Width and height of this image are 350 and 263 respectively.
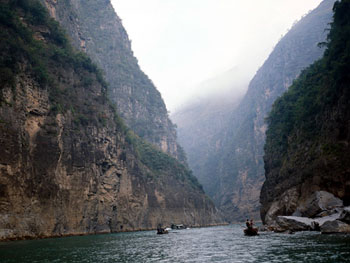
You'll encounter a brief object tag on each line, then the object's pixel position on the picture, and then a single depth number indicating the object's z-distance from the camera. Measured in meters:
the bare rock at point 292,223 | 32.69
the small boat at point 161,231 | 52.94
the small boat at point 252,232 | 36.08
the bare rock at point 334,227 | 25.62
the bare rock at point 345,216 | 26.25
